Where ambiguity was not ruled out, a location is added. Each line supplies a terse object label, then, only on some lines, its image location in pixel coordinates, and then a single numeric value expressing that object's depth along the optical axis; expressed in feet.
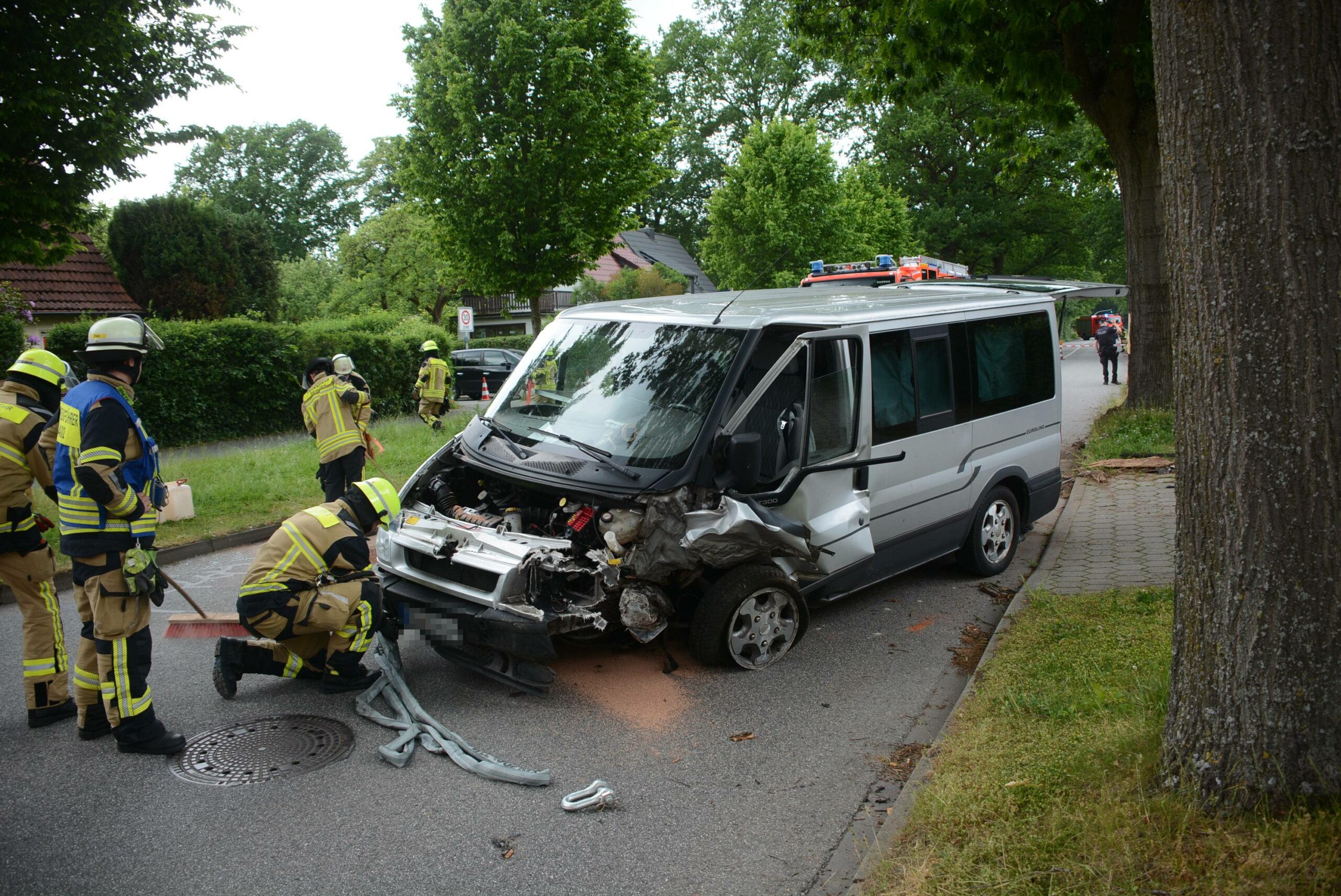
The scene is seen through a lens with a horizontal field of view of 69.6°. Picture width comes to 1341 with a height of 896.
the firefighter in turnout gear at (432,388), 50.01
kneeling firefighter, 16.57
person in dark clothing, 81.61
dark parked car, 92.32
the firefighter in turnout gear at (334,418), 29.63
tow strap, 14.49
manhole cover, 14.75
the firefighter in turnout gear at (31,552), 16.49
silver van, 17.10
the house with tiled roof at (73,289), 68.64
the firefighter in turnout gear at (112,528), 14.94
